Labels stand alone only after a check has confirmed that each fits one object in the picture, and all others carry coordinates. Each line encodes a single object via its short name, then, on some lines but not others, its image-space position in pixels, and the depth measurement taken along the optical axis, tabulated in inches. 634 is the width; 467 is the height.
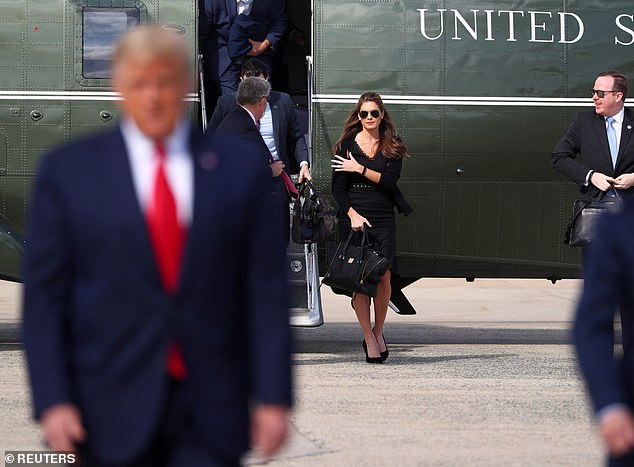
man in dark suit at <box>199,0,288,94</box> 804.7
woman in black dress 715.5
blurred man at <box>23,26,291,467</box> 236.0
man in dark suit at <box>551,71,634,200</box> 671.8
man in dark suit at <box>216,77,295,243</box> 682.1
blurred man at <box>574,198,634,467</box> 249.1
